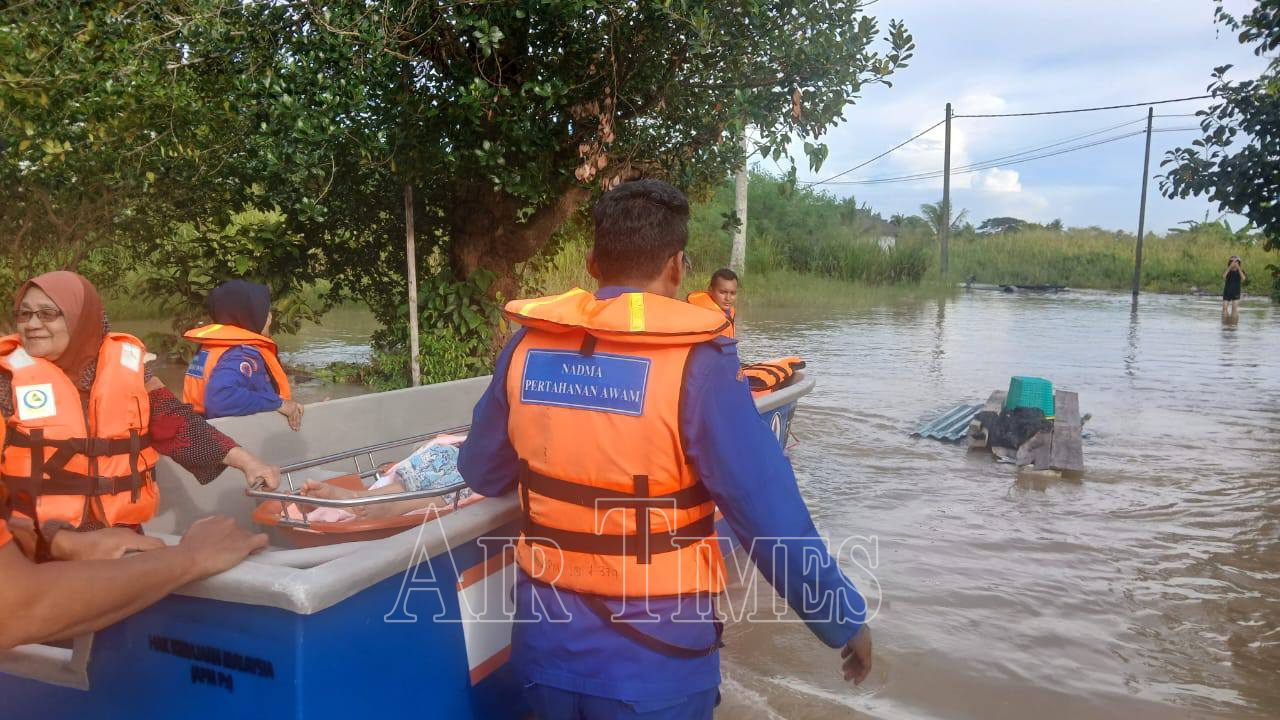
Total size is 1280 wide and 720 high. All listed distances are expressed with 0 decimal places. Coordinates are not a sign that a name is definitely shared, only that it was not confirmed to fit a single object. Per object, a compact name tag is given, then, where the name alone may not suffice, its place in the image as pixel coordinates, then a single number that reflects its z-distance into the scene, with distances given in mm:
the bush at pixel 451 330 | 8195
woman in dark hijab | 4043
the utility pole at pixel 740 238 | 21953
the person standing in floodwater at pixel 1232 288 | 20047
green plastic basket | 8016
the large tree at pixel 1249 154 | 7652
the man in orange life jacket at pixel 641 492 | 1893
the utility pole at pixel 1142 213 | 29222
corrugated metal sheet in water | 8246
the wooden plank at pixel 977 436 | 7961
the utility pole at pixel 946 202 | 31594
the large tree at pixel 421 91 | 6219
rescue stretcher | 2902
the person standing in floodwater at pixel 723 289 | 6922
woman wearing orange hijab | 2586
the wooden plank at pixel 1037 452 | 7219
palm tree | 44125
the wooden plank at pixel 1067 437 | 7109
